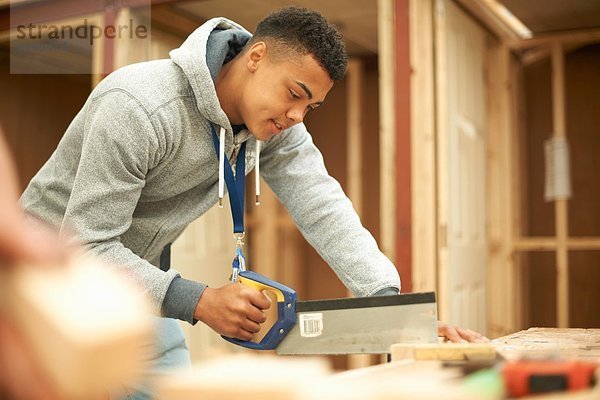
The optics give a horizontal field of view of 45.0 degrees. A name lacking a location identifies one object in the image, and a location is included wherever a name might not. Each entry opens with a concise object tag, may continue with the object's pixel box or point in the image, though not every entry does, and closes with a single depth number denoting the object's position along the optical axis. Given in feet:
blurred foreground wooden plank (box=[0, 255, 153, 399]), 1.30
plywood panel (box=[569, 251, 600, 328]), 13.07
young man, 4.58
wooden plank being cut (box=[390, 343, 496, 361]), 2.97
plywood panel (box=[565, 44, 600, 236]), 13.10
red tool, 2.06
